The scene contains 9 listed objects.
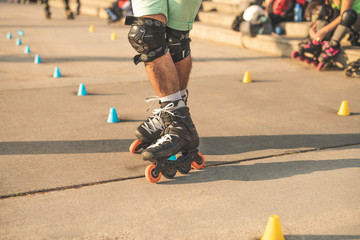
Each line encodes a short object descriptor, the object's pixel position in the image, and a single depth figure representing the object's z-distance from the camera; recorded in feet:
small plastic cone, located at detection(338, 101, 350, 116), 13.84
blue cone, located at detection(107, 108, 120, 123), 12.80
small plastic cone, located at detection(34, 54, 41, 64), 22.76
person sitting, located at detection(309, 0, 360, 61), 19.26
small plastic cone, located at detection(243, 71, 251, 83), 18.48
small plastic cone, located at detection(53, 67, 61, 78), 19.45
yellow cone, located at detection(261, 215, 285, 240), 6.35
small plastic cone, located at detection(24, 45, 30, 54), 25.62
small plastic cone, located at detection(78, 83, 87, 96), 16.22
